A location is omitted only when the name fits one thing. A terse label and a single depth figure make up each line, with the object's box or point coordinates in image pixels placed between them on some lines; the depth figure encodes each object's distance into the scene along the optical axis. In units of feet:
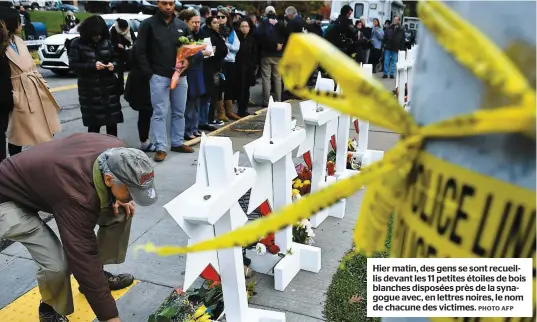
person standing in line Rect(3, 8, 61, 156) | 14.56
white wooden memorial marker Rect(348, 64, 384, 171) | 18.43
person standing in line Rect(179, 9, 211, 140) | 20.80
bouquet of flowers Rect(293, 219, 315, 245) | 12.34
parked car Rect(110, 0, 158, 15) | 81.13
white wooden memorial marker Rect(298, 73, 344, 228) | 13.33
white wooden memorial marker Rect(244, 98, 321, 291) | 10.27
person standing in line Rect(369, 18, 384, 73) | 49.24
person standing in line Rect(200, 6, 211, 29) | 27.36
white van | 67.41
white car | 39.09
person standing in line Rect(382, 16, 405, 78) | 45.96
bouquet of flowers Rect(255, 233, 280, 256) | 11.19
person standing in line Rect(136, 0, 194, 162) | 18.06
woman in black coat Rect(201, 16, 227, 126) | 22.80
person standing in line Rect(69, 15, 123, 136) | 16.83
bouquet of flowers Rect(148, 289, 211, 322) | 8.67
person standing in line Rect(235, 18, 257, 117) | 26.45
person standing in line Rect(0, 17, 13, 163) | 13.75
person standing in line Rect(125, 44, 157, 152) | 18.85
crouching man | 7.88
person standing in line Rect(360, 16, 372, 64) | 45.53
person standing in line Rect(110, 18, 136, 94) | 20.24
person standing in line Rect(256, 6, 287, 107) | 28.30
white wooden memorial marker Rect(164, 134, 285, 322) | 7.09
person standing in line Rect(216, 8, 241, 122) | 24.33
